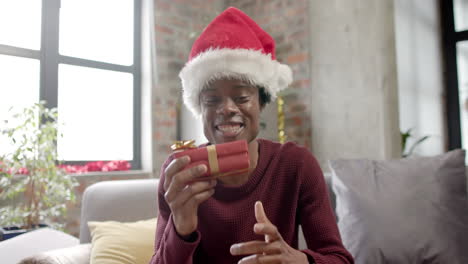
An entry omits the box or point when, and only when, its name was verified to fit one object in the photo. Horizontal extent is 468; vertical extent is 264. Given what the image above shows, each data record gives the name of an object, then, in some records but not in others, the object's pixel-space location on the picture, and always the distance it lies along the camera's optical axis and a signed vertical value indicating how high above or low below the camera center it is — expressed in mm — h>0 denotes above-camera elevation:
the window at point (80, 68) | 2850 +739
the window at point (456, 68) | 4355 +975
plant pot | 1972 -398
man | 972 -40
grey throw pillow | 1420 -237
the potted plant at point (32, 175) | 2117 -101
